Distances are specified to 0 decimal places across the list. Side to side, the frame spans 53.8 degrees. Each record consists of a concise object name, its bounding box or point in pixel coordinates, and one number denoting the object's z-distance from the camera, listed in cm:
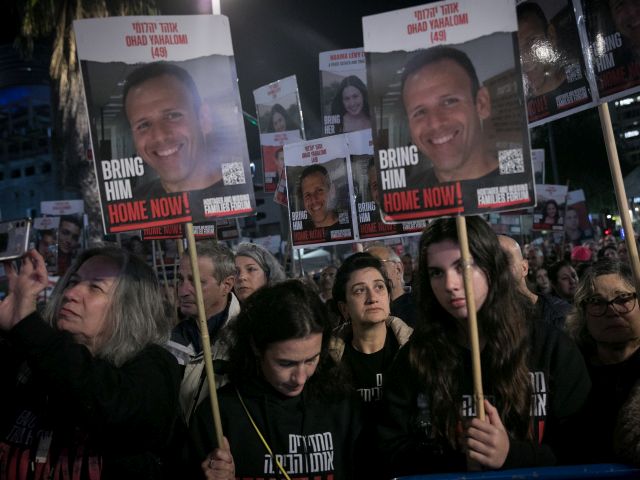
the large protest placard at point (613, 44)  316
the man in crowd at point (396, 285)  555
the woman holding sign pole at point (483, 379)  258
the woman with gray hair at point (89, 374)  225
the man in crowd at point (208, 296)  429
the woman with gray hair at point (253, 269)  529
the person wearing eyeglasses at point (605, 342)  262
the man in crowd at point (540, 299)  440
